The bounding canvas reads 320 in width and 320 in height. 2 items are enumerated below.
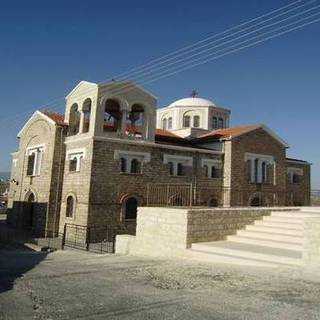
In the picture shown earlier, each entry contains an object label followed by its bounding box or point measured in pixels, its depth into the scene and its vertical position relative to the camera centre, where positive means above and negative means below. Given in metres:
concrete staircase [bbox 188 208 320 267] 11.59 -0.93
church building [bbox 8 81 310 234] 26.12 +3.20
